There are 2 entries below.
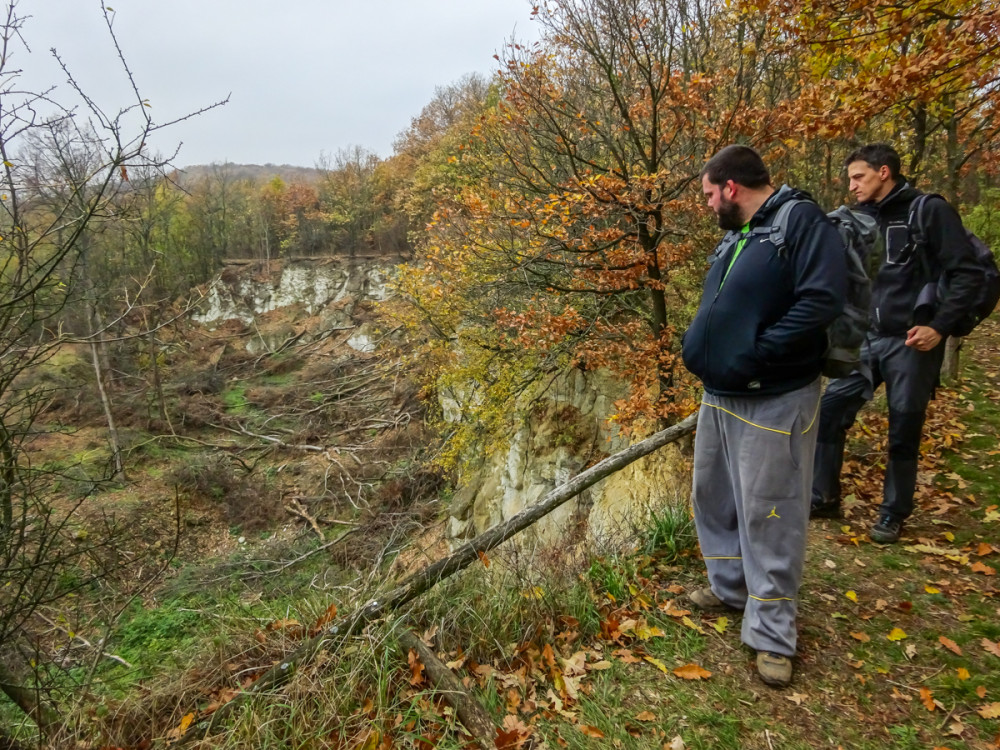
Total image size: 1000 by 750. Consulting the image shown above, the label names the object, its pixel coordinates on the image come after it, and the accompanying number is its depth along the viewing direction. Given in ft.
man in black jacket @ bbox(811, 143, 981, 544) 9.75
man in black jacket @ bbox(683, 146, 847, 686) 7.24
